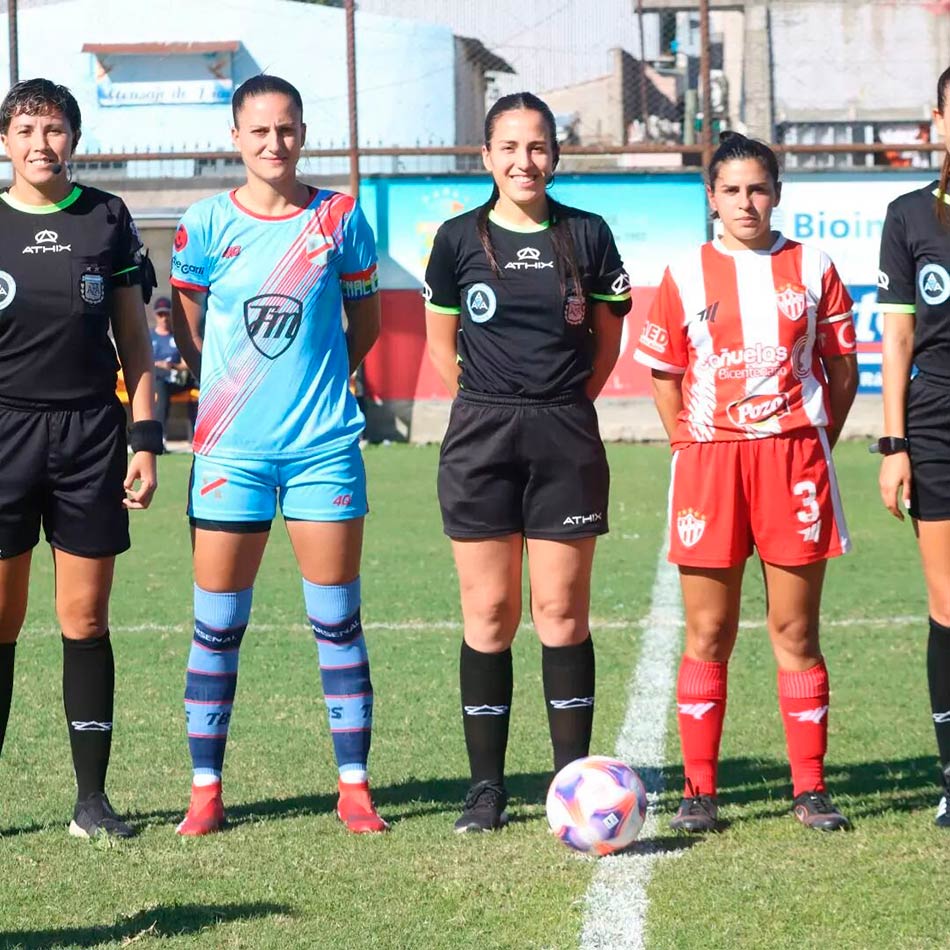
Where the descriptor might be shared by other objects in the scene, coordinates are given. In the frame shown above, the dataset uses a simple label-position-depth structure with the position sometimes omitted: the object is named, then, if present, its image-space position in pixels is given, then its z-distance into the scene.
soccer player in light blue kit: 9.18
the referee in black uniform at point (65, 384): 8.87
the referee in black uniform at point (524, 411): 9.16
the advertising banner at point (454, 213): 34.47
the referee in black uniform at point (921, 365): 9.07
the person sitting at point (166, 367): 34.59
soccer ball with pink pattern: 8.52
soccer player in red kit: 9.08
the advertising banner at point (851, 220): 33.53
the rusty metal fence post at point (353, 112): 33.97
